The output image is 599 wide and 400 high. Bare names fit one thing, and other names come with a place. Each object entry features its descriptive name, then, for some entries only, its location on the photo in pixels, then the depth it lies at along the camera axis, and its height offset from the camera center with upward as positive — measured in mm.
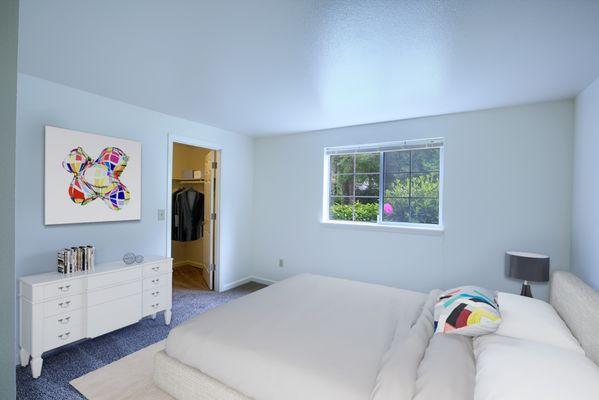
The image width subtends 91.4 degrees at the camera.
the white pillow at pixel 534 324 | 1518 -684
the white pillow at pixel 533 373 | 1084 -697
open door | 4270 -246
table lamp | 2391 -558
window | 3465 +213
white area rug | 1967 -1341
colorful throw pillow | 1653 -674
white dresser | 2176 -905
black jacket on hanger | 4949 -309
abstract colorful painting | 2520 +171
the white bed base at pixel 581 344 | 1512 -755
